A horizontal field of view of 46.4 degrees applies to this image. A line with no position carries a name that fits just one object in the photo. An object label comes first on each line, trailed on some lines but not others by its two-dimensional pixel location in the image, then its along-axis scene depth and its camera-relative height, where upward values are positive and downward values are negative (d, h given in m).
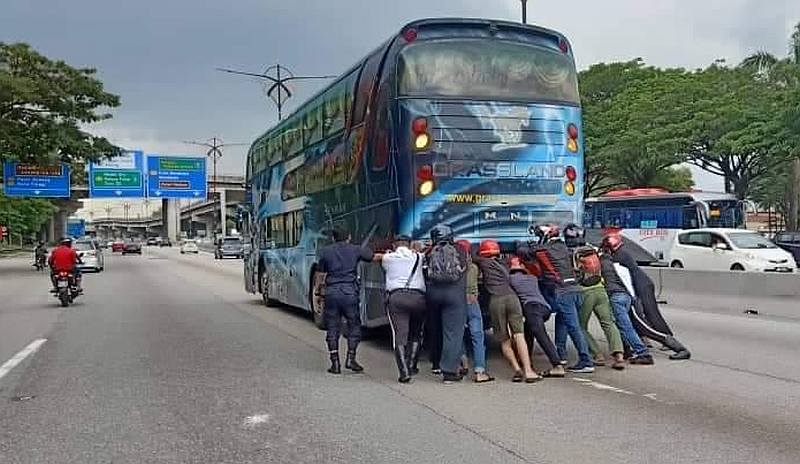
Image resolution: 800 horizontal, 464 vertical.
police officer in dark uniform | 10.57 -0.62
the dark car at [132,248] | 77.00 -0.82
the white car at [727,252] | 25.48 -0.66
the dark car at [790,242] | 33.28 -0.51
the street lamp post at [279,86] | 37.12 +5.97
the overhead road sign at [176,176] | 65.00 +4.32
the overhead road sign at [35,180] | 49.06 +3.20
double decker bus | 11.20 +1.21
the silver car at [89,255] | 40.25 -0.70
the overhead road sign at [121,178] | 63.53 +4.12
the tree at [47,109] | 42.00 +5.96
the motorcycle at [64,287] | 22.17 -1.14
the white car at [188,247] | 77.71 -0.82
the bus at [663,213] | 37.56 +0.71
